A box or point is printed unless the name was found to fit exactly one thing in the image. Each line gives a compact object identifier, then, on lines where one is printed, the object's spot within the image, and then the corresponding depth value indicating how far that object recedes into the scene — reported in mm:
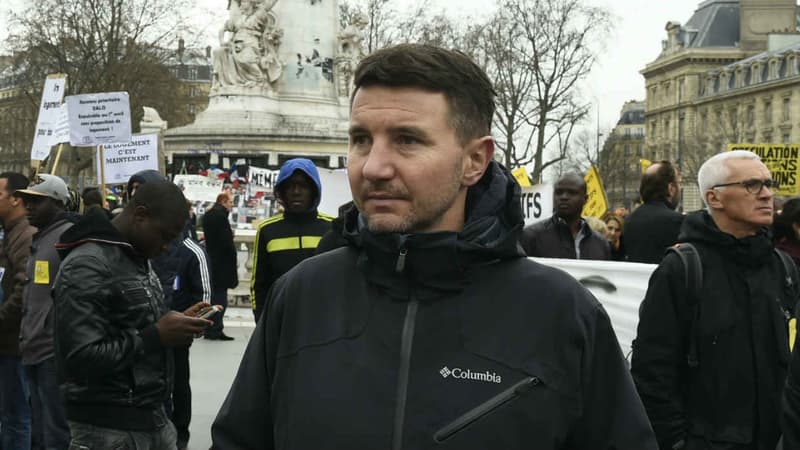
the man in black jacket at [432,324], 2045
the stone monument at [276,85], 24266
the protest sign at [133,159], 12438
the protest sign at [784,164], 12094
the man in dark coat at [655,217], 6547
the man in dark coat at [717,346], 3797
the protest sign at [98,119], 11047
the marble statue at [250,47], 23922
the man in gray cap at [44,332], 5598
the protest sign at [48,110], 13195
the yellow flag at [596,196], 12391
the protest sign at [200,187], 20734
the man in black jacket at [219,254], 11844
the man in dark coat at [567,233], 7039
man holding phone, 3965
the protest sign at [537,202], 10805
